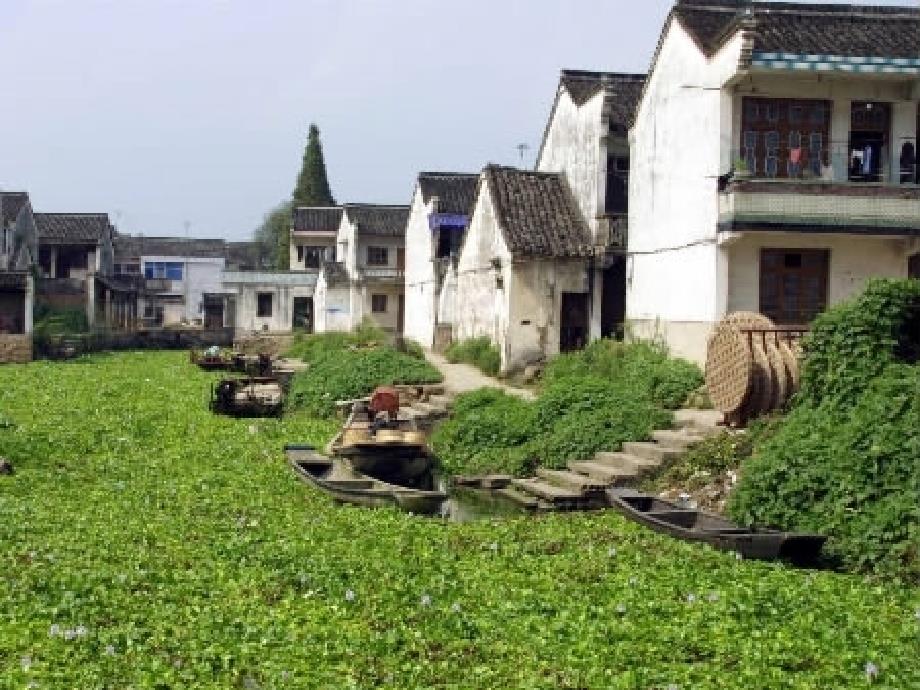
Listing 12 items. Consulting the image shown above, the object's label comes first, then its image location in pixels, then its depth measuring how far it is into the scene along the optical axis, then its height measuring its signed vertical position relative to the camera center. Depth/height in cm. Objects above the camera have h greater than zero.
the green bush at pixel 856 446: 1018 -117
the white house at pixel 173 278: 6425 +225
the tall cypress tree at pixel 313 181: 6581 +829
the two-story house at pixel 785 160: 1855 +309
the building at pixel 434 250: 3531 +262
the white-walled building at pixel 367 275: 4684 +192
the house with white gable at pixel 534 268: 2539 +131
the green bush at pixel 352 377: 2412 -129
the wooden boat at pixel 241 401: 2366 -184
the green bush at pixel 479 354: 2639 -81
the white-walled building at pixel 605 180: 2558 +347
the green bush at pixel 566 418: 1641 -149
